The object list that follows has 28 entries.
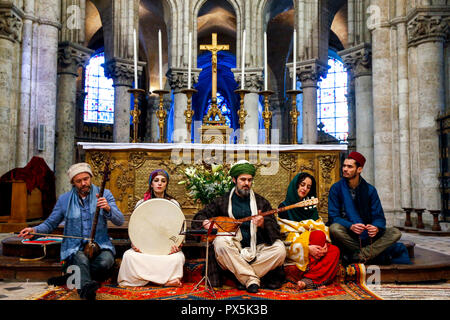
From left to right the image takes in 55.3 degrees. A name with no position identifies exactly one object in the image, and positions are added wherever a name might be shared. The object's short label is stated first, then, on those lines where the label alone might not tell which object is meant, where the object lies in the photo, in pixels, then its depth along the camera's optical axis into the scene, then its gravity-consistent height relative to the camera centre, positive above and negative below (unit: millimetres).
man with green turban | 4043 -590
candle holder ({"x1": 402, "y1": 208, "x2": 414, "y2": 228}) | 9834 -826
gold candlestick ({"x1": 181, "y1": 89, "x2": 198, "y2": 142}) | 7137 +1160
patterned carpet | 3695 -998
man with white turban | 4070 -372
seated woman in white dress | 4109 -836
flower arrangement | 5293 -24
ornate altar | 6785 +309
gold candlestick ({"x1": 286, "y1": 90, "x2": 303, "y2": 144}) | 7051 +1180
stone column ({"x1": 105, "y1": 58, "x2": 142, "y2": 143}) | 15016 +3135
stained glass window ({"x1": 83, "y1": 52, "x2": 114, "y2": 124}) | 22375 +4610
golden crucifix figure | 7309 +1645
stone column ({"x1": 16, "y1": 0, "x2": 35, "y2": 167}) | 10562 +2248
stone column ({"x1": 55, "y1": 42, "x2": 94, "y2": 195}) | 12992 +2388
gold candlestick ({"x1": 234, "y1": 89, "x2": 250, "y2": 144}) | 7104 +1113
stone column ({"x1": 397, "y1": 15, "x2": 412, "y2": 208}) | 10484 +1653
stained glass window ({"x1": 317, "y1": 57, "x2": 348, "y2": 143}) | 21781 +4097
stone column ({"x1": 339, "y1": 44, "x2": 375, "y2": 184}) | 12555 +2490
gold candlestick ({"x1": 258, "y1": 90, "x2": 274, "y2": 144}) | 7073 +1118
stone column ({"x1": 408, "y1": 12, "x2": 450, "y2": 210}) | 9773 +2062
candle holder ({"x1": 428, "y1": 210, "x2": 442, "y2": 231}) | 8927 -793
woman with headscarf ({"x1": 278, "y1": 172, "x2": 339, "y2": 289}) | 4250 -587
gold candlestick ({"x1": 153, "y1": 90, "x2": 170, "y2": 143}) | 6945 +1116
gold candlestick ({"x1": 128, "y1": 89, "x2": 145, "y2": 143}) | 6910 +1146
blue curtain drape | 26922 +6556
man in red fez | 4543 -388
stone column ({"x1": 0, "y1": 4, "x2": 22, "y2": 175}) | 9750 +2340
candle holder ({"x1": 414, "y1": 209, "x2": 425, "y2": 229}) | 9297 -831
